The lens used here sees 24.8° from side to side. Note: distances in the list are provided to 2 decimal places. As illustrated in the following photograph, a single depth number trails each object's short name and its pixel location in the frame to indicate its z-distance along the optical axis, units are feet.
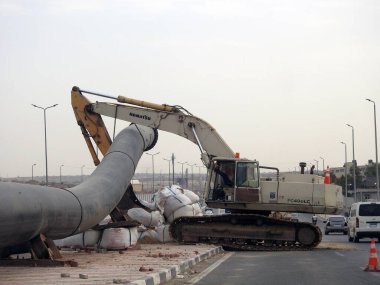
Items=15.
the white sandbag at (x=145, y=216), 106.52
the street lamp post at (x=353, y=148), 280.35
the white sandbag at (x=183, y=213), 112.37
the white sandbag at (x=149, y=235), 105.91
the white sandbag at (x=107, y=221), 94.64
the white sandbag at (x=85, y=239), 86.02
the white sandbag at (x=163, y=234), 109.19
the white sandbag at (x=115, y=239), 85.71
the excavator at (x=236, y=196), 105.91
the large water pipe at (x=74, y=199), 54.85
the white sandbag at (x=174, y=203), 112.98
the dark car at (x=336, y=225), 193.97
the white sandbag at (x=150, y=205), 110.44
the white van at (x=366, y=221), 130.93
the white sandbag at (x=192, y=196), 119.65
